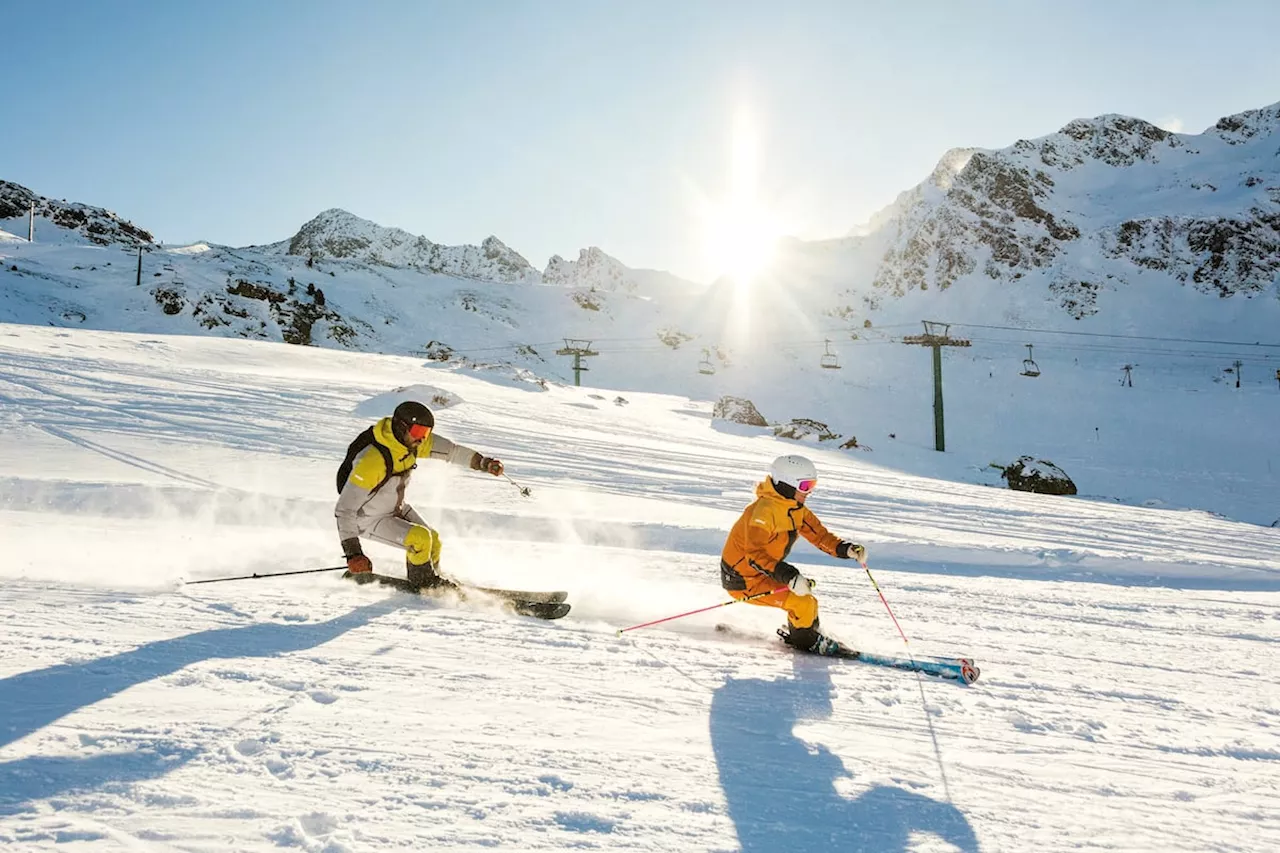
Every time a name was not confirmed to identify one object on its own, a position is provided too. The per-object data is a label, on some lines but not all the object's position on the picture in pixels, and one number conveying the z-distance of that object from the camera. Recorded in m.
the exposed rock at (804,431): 25.84
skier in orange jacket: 4.71
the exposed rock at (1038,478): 21.70
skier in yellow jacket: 5.27
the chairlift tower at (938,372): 28.53
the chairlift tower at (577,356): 41.12
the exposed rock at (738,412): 28.31
